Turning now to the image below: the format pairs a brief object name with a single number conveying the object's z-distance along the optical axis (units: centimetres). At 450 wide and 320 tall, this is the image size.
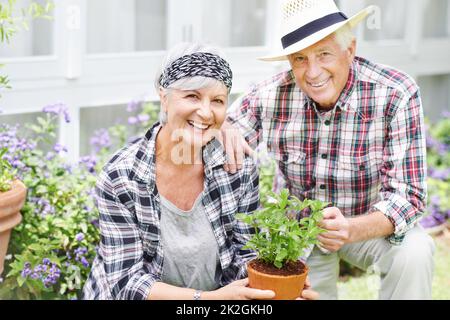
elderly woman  471
